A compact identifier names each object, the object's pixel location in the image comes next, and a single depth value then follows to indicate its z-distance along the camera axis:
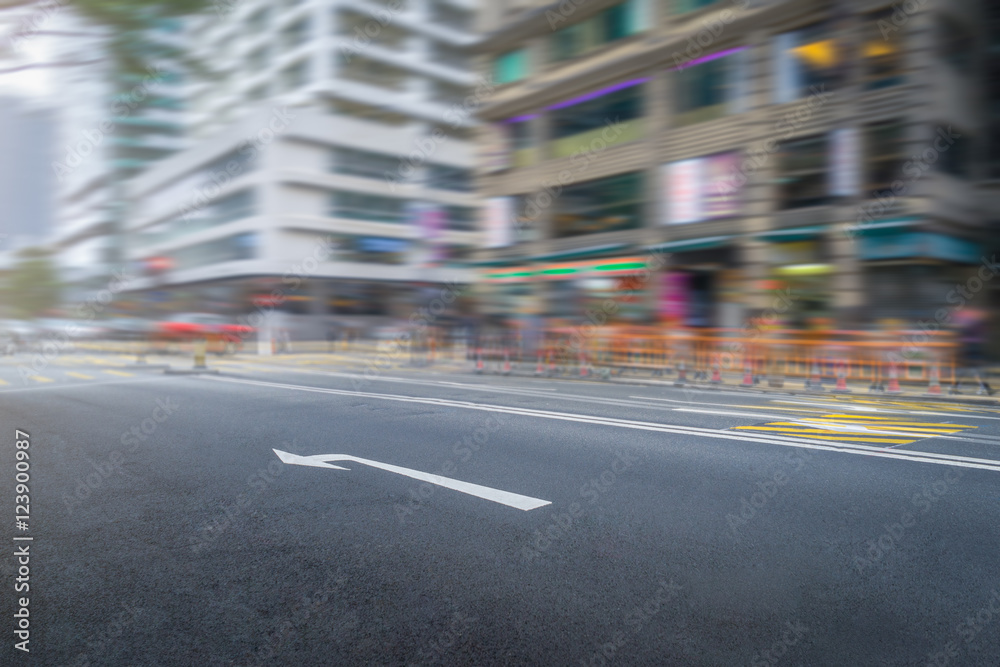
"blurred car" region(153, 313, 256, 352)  26.31
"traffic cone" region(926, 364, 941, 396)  12.88
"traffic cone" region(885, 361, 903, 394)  13.33
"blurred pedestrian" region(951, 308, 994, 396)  12.60
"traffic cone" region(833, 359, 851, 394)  13.61
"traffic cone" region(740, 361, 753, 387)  14.70
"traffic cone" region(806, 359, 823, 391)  14.05
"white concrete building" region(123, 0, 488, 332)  41.94
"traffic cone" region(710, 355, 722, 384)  15.08
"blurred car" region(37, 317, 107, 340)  22.75
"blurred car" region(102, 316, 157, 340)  30.71
